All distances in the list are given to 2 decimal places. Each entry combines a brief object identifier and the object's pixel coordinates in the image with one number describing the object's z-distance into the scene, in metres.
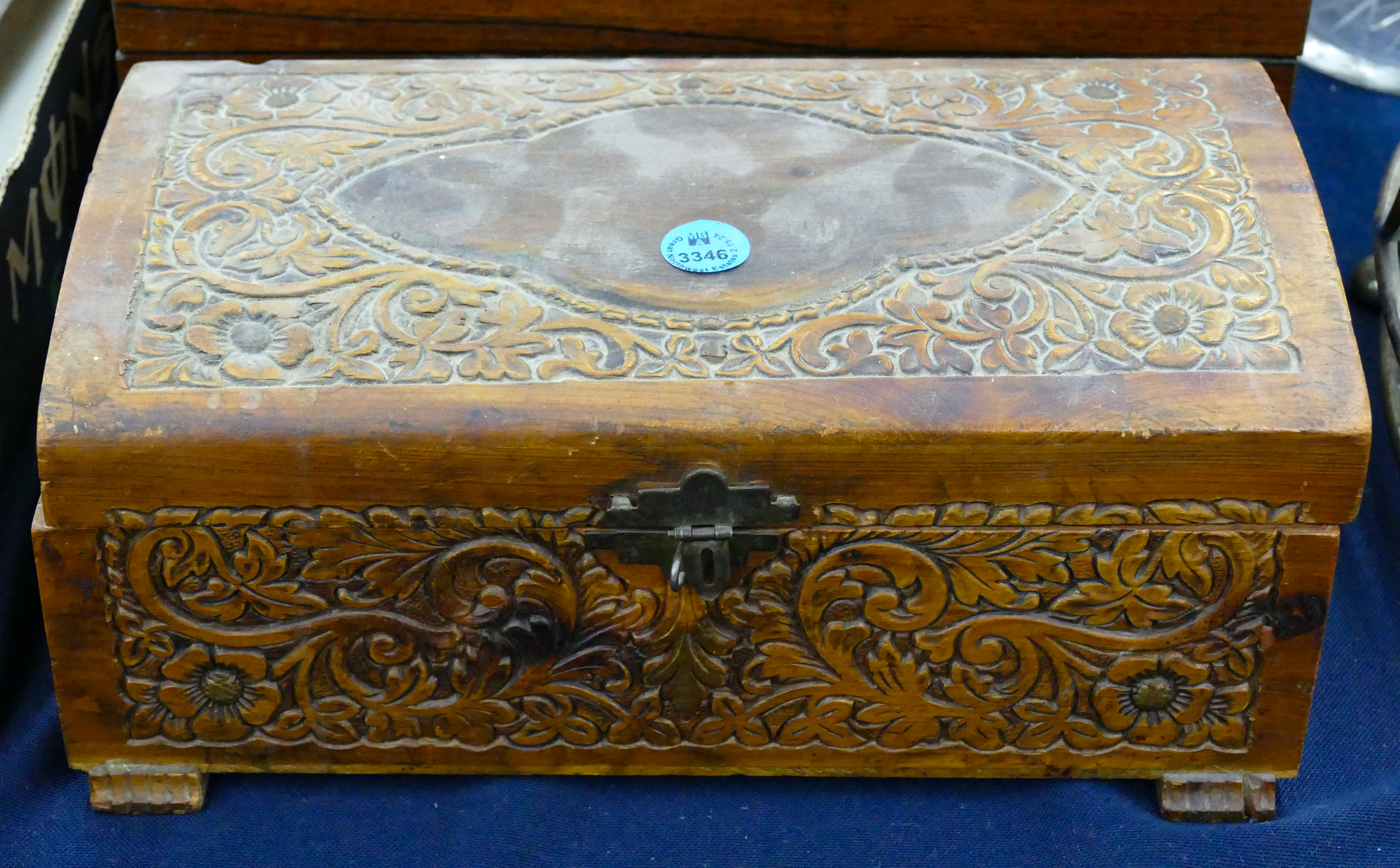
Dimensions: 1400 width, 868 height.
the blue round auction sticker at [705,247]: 0.69
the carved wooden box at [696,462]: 0.65
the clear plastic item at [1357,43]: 0.95
